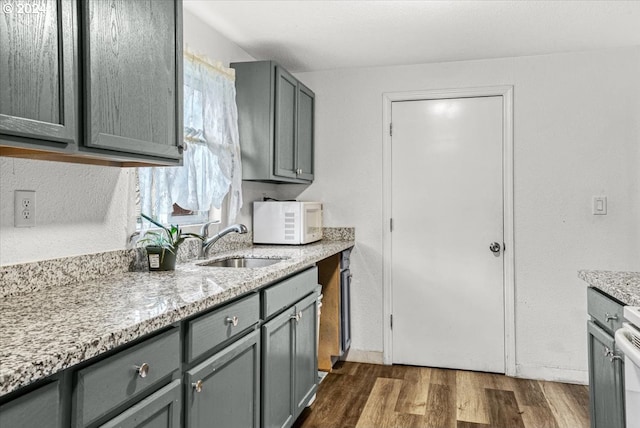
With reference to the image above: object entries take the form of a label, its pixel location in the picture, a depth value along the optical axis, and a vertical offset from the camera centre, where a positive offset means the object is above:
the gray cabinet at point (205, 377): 1.01 -0.45
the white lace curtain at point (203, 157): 2.31 +0.32
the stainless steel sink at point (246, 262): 2.62 -0.25
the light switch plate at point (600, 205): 3.25 +0.06
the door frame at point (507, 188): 3.39 +0.18
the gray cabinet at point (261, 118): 2.97 +0.60
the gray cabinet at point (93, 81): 1.17 +0.39
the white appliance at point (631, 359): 1.40 -0.42
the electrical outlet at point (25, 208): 1.58 +0.03
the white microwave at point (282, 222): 3.24 -0.05
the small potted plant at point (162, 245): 2.06 -0.13
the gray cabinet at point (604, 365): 1.67 -0.56
